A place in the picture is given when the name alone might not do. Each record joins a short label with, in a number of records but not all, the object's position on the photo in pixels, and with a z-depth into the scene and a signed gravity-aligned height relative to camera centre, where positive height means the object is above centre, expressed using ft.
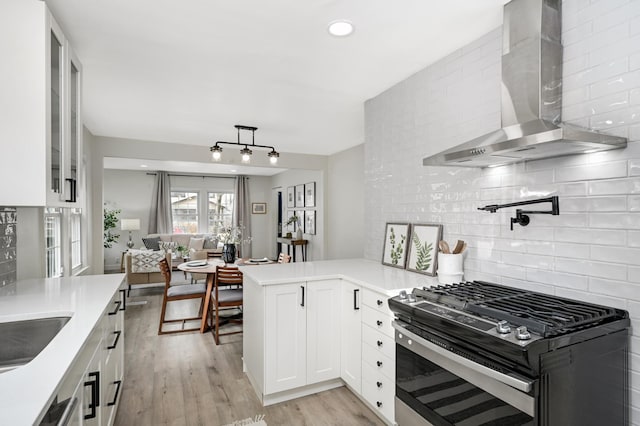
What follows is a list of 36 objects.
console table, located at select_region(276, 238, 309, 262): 24.94 -2.20
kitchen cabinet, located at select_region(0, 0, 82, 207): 5.24 +1.66
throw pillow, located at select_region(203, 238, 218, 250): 29.09 -2.54
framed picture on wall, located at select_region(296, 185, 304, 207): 26.23 +1.29
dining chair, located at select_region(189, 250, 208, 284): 23.50 -2.86
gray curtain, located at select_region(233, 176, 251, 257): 32.63 +0.24
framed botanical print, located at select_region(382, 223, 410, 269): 9.28 -0.89
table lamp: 27.04 -0.92
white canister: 7.34 -1.21
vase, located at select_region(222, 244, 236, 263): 15.39 -1.78
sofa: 28.12 -2.25
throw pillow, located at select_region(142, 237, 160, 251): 26.88 -2.34
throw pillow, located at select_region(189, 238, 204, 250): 28.25 -2.47
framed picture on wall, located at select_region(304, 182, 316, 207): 24.08 +1.28
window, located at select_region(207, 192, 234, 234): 32.14 +0.16
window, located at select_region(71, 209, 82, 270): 13.78 -1.01
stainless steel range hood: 4.95 +1.96
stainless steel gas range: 4.05 -1.93
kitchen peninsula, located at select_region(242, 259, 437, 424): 7.61 -2.80
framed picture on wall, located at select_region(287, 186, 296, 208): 28.19 +1.25
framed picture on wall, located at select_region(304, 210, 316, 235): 23.87 -0.68
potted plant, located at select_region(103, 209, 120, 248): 26.76 -0.92
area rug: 7.50 -4.55
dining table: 13.51 -2.30
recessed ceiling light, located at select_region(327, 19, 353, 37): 6.76 +3.67
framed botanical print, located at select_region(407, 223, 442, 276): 8.25 -0.89
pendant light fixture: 14.16 +2.52
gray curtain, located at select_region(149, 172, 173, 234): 29.45 +0.42
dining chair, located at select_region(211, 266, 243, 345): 12.37 -3.02
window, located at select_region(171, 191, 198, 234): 30.99 +0.16
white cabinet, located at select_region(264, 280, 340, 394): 8.10 -2.93
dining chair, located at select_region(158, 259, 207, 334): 13.24 -3.07
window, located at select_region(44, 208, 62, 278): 10.58 -0.92
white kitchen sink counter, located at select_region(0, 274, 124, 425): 2.94 -1.52
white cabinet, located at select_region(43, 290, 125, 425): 3.56 -2.23
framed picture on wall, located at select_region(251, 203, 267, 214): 33.73 +0.44
